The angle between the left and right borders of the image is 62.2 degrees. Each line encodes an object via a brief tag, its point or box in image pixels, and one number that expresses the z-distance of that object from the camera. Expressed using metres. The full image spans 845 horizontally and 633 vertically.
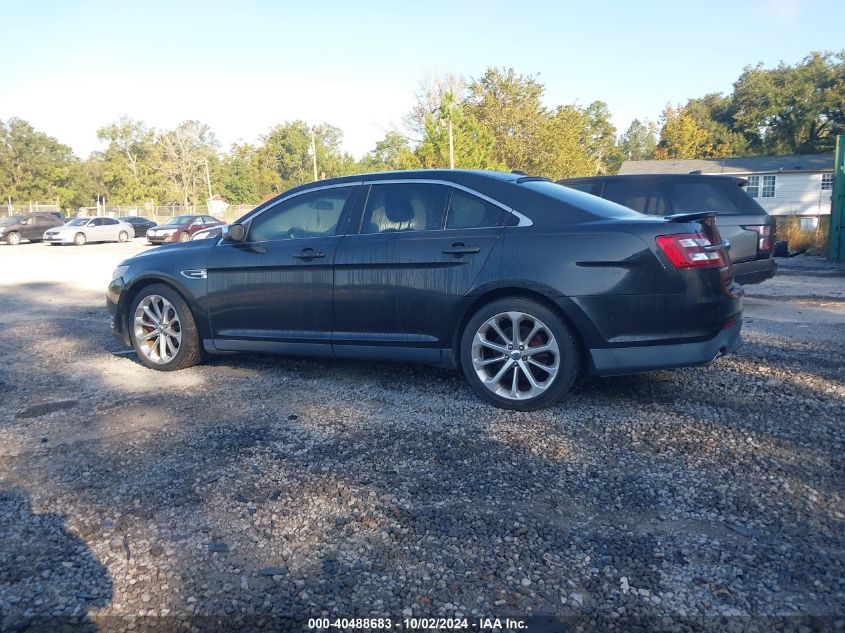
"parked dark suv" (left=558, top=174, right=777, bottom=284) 8.45
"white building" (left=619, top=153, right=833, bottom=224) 43.53
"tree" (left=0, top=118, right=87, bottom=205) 71.94
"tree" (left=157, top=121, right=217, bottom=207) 75.50
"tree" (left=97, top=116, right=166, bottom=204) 75.69
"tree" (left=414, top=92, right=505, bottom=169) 28.69
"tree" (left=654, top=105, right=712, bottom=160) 62.97
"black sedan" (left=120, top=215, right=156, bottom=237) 41.79
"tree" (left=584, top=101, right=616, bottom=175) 78.97
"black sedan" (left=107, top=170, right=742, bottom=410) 4.40
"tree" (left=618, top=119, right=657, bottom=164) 114.50
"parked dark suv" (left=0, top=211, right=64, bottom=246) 36.66
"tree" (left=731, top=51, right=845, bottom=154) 56.88
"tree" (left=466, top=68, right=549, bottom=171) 44.16
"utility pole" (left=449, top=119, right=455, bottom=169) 27.33
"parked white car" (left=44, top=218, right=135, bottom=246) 34.69
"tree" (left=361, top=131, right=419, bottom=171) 29.02
